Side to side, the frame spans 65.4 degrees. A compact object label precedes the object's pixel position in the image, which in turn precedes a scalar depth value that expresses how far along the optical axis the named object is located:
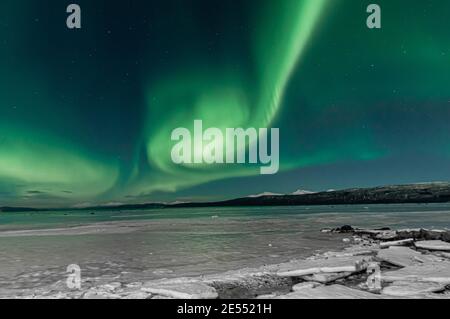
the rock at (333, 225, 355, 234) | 15.87
